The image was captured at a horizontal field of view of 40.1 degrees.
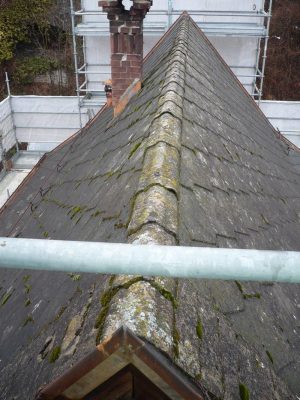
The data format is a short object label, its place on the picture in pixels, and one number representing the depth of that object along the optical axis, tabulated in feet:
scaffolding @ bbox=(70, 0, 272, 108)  38.75
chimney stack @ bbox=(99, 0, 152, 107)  18.57
